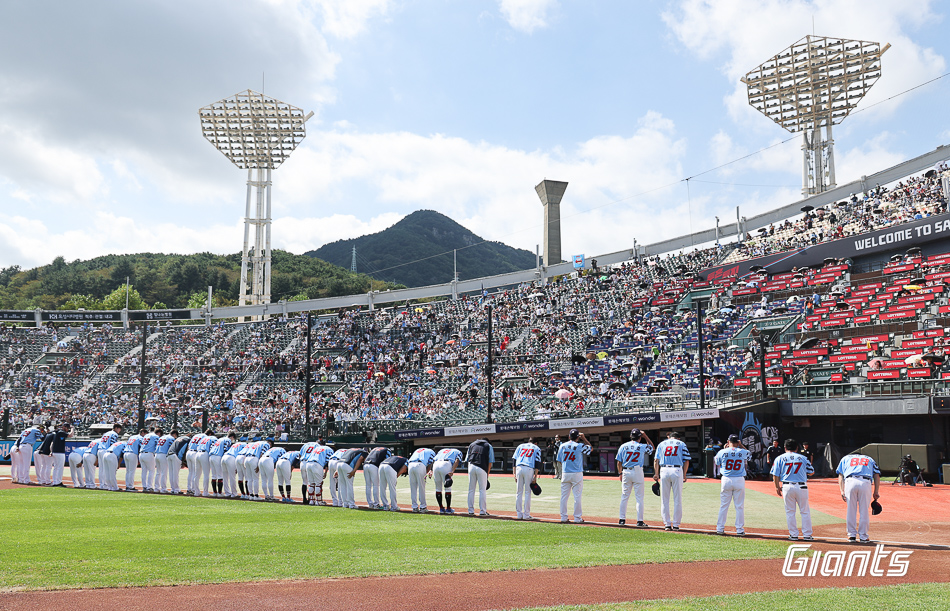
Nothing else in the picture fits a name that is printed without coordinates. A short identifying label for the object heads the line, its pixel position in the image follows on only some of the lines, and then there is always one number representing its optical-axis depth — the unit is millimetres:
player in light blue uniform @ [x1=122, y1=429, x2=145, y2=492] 21562
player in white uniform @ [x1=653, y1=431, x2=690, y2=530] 13648
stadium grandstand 28500
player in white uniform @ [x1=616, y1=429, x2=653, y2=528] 14180
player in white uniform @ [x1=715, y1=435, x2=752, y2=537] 12727
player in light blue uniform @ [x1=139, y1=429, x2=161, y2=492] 21250
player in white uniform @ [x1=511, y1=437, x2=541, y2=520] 15133
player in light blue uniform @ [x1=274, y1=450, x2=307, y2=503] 18281
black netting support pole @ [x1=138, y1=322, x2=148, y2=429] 37966
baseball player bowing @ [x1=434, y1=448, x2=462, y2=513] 16266
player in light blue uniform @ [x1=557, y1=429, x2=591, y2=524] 14719
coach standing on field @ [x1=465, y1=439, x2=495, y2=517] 15781
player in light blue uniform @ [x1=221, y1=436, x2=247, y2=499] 19328
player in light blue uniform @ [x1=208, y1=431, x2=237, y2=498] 19516
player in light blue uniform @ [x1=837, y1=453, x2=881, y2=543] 11914
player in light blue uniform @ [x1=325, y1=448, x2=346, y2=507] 17375
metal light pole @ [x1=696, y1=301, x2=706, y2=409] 27453
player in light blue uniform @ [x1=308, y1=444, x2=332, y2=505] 17375
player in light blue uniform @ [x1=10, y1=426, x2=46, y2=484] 23719
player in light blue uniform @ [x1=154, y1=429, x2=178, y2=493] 20844
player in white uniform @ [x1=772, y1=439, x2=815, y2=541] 12203
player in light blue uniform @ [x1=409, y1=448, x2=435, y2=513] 16406
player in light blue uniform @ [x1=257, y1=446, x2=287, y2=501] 18438
